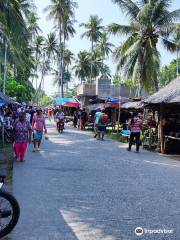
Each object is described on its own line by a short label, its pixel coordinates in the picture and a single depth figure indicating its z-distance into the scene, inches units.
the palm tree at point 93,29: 2425.0
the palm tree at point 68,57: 2764.8
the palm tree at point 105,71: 2638.0
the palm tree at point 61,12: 1946.4
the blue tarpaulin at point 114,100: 1105.1
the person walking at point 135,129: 657.0
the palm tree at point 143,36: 1100.5
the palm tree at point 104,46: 2502.5
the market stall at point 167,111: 638.5
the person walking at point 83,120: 1198.3
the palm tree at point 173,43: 1134.0
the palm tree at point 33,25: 2182.6
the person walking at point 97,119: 855.5
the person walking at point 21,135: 480.4
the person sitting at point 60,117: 1004.6
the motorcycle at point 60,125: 1005.7
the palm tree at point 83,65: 2684.5
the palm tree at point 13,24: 669.3
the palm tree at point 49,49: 2637.8
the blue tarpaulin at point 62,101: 1557.6
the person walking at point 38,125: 575.5
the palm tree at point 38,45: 2652.6
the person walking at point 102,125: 844.1
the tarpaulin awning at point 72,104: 1507.6
